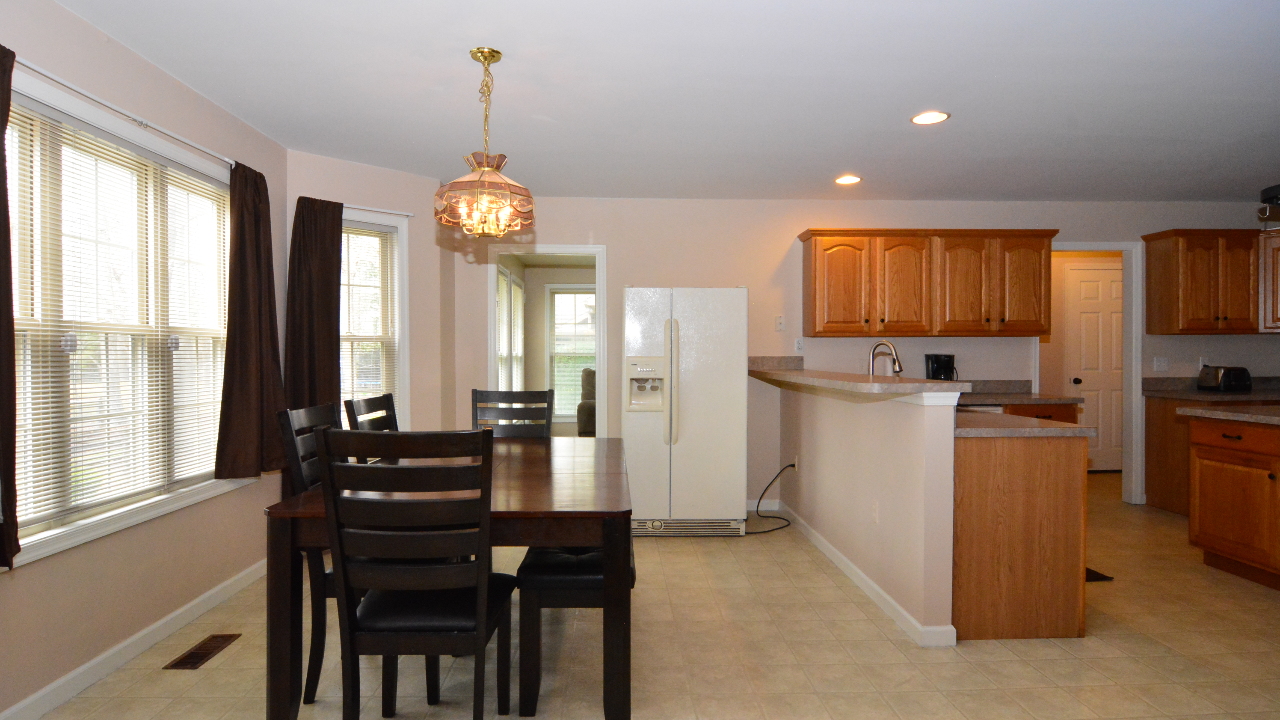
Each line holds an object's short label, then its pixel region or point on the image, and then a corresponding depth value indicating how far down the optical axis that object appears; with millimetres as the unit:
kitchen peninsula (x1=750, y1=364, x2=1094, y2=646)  2717
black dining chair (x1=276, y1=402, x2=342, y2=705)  2223
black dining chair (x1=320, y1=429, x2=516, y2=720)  1760
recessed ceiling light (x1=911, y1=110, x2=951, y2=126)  3273
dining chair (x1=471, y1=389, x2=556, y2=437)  3529
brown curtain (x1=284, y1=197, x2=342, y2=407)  3754
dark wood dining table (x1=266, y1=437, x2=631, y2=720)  1937
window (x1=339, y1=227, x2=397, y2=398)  4219
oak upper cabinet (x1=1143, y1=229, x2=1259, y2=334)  4887
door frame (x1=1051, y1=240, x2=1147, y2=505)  5195
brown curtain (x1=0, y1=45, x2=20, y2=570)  1996
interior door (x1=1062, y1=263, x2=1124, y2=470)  6539
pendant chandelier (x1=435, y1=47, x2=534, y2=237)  2514
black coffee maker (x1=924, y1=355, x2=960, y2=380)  4992
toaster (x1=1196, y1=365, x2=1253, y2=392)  4918
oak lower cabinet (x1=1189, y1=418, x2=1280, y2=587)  3262
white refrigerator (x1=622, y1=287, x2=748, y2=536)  4430
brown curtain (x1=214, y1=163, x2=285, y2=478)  3219
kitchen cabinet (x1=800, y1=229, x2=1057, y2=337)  4781
